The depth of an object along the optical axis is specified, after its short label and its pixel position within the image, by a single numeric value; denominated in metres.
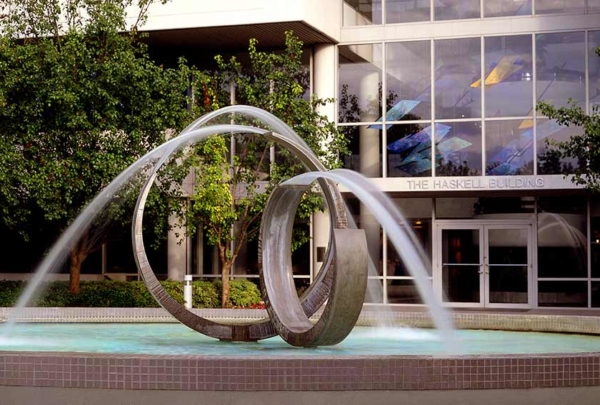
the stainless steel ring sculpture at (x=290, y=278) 10.80
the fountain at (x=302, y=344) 9.38
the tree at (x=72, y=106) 22.73
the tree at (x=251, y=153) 24.47
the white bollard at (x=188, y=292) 24.36
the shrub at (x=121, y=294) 23.78
